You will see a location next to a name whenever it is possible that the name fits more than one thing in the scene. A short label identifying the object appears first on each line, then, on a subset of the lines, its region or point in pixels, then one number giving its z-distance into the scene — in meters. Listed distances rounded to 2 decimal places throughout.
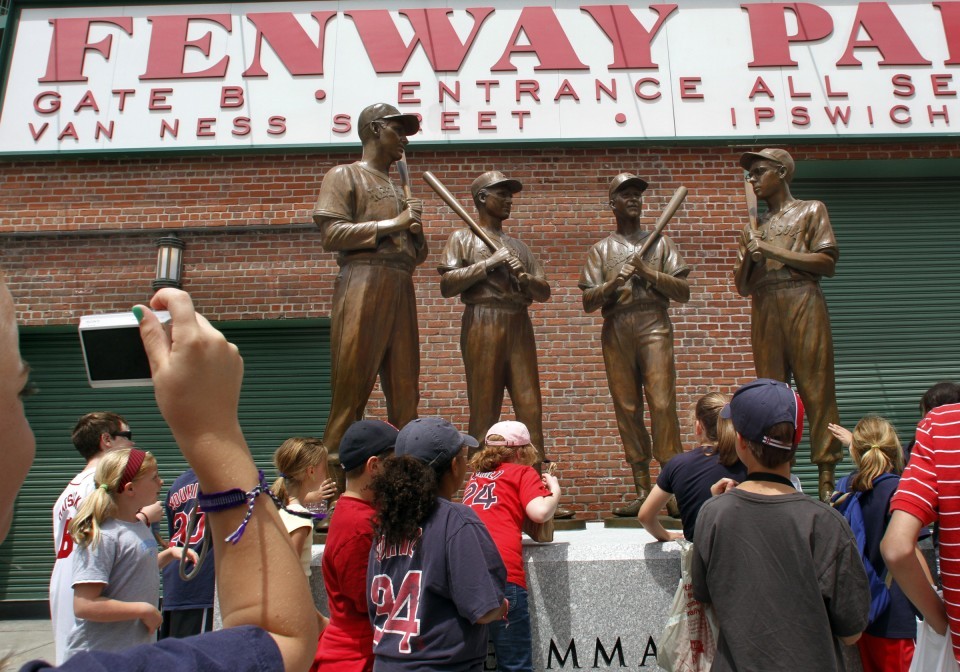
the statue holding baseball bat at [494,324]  5.25
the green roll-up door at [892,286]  8.88
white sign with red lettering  8.97
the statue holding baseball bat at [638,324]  5.37
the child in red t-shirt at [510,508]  3.32
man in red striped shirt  2.42
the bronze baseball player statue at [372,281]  5.01
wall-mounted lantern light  8.63
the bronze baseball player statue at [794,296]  5.43
